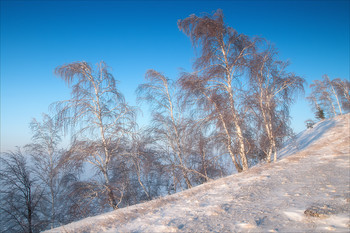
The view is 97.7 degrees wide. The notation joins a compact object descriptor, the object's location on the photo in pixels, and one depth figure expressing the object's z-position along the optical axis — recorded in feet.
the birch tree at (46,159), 38.45
